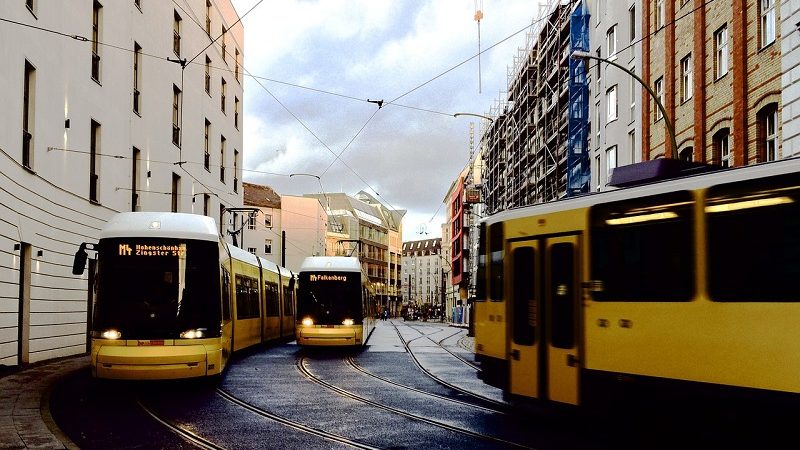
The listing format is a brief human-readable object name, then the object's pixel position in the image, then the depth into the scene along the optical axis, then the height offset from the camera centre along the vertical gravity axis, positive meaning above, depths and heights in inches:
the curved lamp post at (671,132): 667.2 +122.2
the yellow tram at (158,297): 523.8 -10.3
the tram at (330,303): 917.8 -23.2
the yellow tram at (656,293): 306.2 -4.3
